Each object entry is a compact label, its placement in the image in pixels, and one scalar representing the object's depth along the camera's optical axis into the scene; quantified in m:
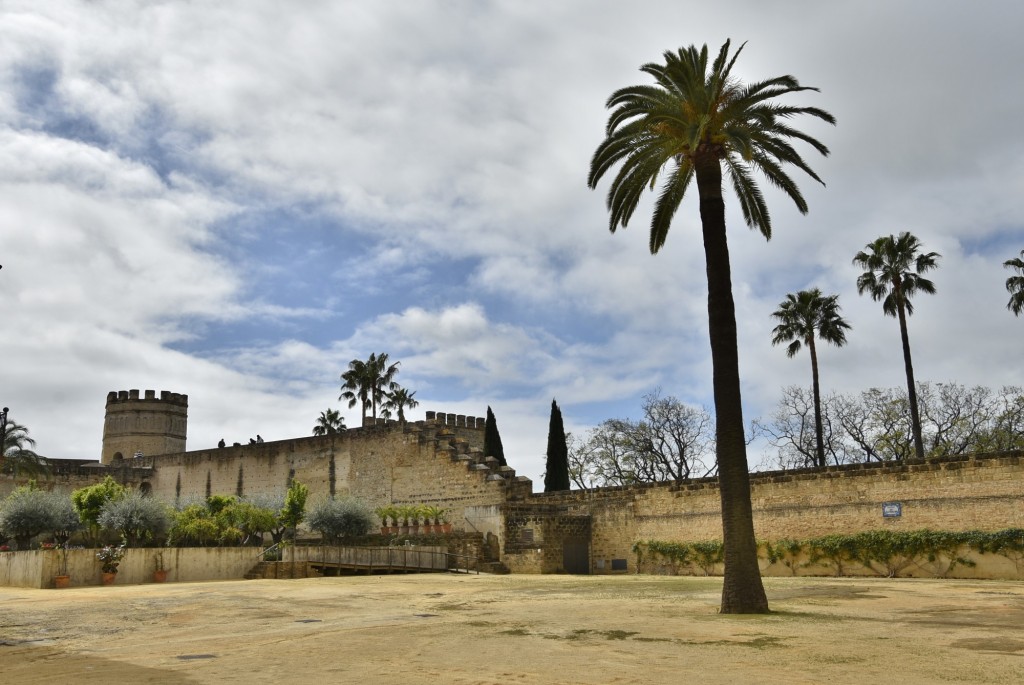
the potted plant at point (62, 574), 20.97
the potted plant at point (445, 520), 29.45
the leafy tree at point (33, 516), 28.69
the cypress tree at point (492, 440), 42.75
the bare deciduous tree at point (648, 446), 49.59
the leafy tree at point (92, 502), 27.03
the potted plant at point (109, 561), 22.08
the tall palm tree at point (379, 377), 54.47
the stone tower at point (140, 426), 56.22
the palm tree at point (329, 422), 57.69
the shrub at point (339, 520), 29.33
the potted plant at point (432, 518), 29.48
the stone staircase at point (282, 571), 23.88
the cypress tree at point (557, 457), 38.28
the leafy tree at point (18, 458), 40.25
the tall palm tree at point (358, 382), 54.56
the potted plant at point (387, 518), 30.98
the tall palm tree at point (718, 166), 13.86
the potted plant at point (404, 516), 30.35
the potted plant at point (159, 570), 23.17
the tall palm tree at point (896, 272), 33.28
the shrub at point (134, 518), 26.34
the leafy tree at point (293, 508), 28.91
